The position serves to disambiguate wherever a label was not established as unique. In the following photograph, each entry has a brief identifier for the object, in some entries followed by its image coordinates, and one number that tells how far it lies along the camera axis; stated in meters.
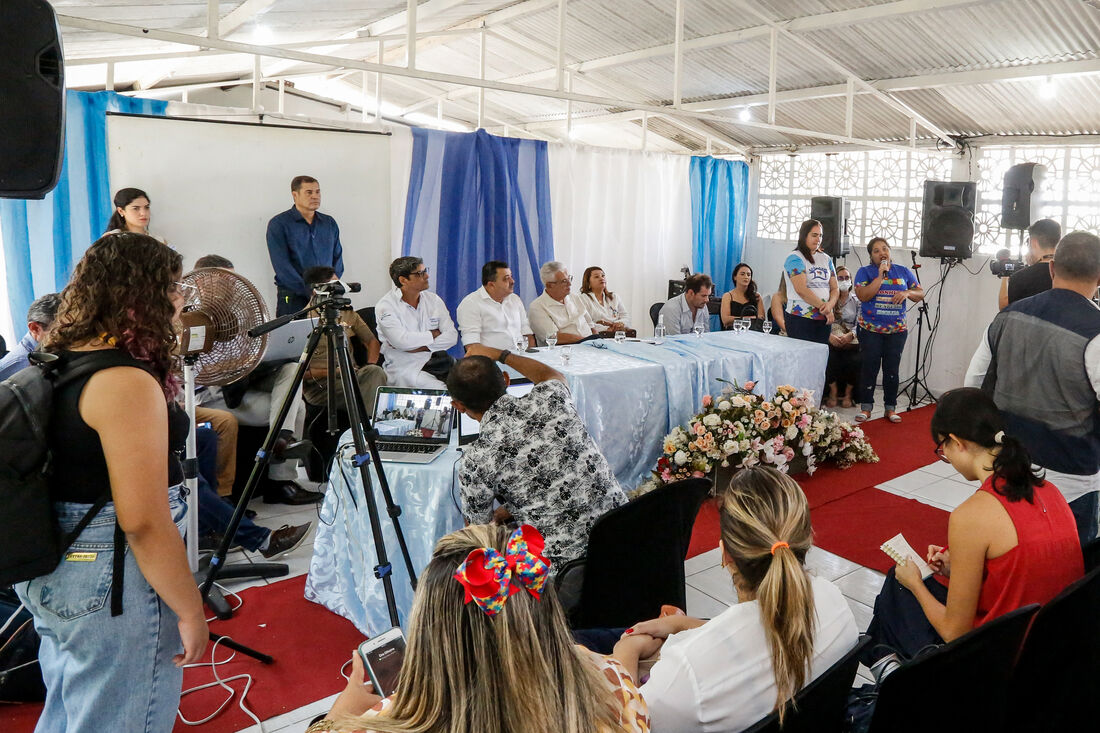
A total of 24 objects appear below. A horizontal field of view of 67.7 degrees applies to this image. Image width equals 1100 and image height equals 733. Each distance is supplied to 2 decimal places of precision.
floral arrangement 4.19
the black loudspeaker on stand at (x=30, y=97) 1.63
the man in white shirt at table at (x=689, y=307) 5.76
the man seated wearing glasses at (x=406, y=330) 4.62
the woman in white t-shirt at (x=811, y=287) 5.77
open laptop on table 2.74
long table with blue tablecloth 2.65
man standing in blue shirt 5.00
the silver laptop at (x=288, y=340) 3.47
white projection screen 4.67
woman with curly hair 1.41
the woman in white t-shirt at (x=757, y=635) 1.37
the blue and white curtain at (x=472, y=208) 5.77
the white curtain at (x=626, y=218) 6.73
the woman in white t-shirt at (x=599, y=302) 5.90
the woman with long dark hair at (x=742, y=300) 6.43
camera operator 3.67
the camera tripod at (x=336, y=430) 2.37
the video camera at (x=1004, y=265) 5.88
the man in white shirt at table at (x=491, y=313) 4.96
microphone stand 6.69
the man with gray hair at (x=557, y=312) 5.46
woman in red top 1.80
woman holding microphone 5.76
